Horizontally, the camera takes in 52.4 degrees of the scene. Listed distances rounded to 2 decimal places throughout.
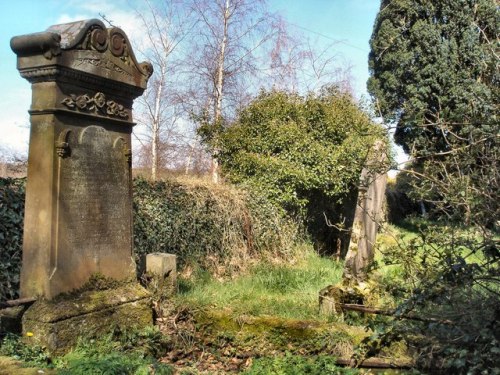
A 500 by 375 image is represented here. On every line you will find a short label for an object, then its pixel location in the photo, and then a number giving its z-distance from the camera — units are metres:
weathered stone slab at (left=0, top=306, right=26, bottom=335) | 4.73
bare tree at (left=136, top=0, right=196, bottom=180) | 22.23
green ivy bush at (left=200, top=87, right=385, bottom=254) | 11.04
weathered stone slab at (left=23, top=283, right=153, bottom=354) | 4.68
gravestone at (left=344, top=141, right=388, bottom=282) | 6.76
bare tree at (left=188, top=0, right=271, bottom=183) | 20.70
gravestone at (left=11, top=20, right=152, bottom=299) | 4.84
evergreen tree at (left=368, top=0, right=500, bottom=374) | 3.02
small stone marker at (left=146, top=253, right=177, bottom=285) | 6.85
